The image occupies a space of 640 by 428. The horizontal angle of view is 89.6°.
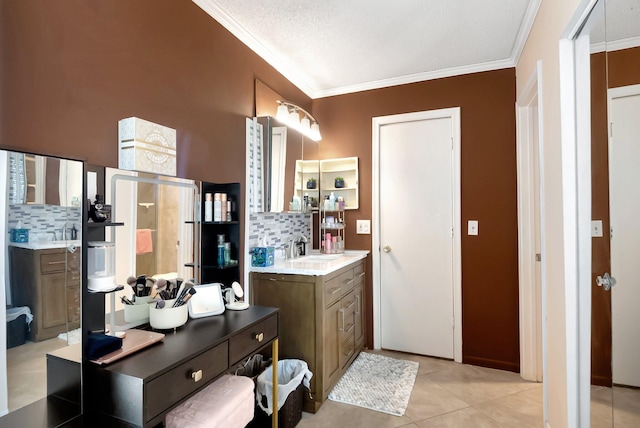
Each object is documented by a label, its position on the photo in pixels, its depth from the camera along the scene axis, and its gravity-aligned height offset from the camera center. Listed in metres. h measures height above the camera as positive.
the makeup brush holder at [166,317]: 1.42 -0.44
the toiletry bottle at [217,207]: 1.89 +0.06
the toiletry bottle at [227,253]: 1.96 -0.22
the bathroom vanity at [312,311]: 2.15 -0.66
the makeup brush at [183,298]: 1.47 -0.37
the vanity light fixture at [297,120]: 2.67 +0.87
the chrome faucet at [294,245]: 2.90 -0.27
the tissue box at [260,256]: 2.32 -0.29
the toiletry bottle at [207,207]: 1.88 +0.06
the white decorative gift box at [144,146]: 1.43 +0.33
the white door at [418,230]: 2.91 -0.13
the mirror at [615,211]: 1.08 +0.01
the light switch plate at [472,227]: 2.81 -0.10
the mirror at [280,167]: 2.46 +0.42
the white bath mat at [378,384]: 2.22 -1.28
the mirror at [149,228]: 1.40 -0.05
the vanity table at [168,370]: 1.02 -0.55
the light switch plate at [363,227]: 3.18 -0.11
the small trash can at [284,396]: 1.86 -1.06
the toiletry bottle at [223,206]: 1.91 +0.06
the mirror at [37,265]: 0.95 -0.15
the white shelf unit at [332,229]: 3.14 -0.13
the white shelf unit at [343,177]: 3.24 +0.39
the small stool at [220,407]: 1.26 -0.79
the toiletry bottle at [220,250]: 1.93 -0.20
